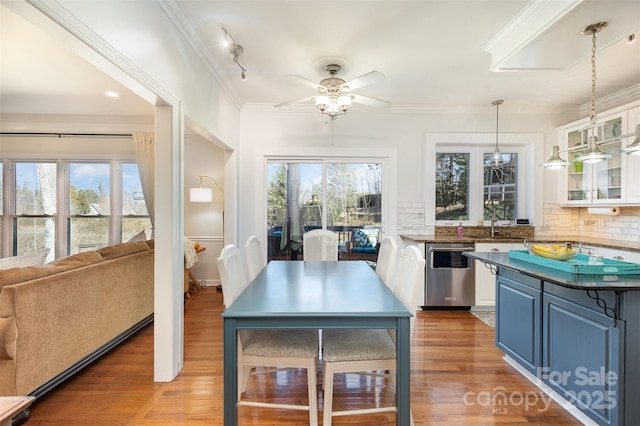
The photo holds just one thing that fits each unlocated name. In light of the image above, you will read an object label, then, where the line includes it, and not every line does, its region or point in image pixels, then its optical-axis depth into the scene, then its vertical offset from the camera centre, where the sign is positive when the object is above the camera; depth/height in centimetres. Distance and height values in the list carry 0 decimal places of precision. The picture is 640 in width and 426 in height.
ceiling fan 221 +98
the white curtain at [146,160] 421 +73
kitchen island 143 -73
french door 402 +22
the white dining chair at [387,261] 213 -41
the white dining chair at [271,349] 156 -78
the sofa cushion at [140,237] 388 -38
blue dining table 140 -52
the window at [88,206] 447 +6
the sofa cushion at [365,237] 404 -37
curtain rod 413 +109
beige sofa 162 -72
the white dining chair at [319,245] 308 -37
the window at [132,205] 453 +7
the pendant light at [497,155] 364 +73
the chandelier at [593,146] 184 +45
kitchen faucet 383 -13
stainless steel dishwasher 354 -82
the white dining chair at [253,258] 226 -40
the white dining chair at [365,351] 153 -77
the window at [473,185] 401 +37
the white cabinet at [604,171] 299 +48
